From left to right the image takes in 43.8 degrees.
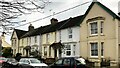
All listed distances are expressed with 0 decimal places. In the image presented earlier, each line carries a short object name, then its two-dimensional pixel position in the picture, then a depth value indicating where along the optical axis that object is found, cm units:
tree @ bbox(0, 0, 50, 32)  334
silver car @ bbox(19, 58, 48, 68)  1476
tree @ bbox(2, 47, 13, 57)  3578
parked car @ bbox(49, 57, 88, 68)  1243
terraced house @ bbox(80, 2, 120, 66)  1840
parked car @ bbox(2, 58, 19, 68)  1728
